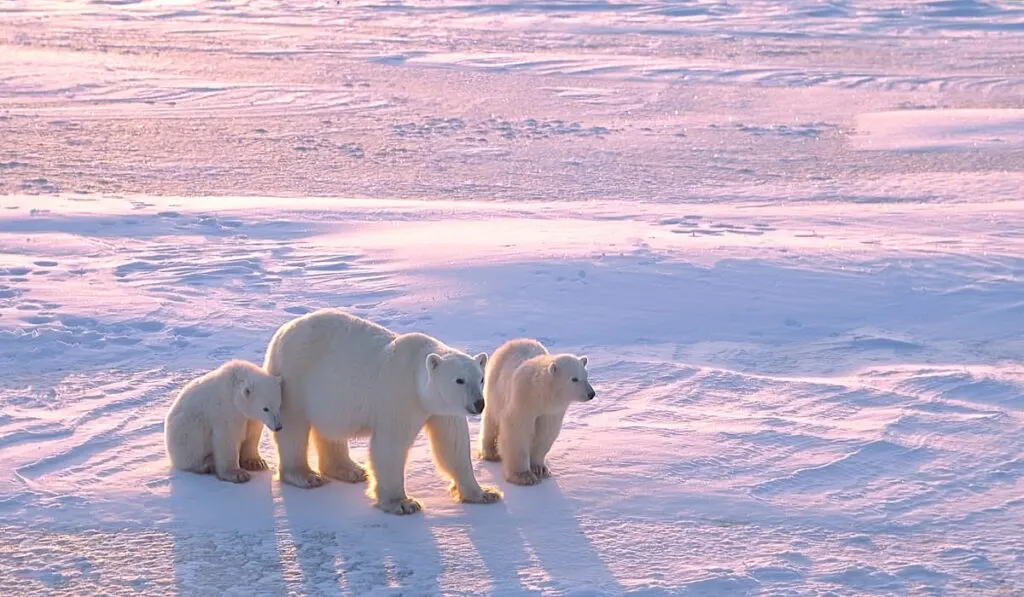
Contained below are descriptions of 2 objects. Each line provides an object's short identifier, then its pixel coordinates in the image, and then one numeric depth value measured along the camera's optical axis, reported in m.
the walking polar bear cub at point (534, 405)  10.16
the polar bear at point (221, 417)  9.87
